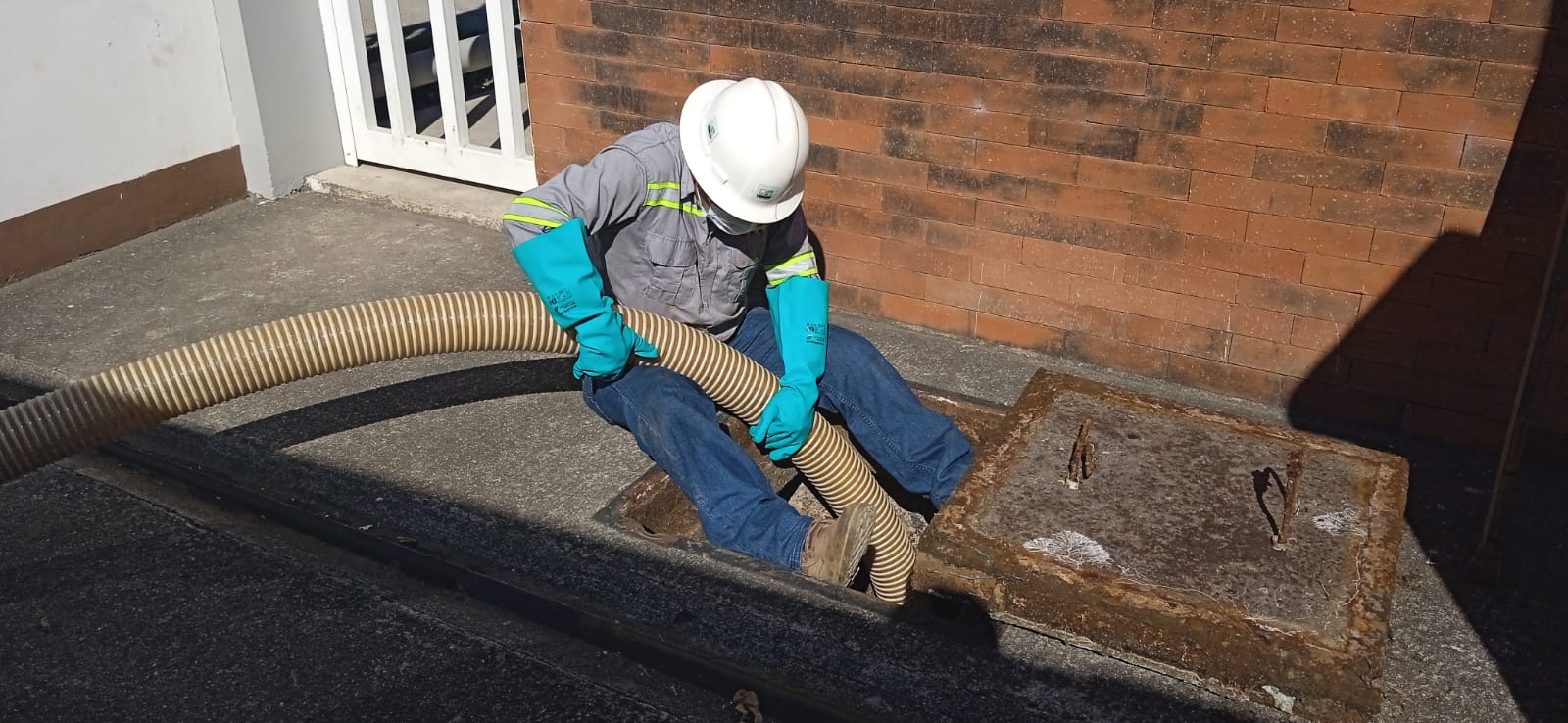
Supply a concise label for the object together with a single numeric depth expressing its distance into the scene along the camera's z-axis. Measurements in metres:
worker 3.26
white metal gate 5.67
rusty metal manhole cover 2.64
